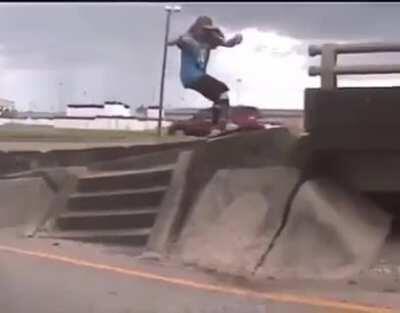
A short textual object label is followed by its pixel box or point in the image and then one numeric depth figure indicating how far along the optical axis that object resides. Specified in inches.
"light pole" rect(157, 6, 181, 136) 755.1
